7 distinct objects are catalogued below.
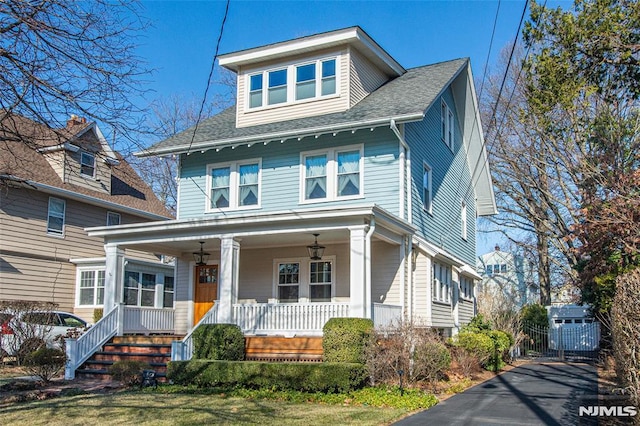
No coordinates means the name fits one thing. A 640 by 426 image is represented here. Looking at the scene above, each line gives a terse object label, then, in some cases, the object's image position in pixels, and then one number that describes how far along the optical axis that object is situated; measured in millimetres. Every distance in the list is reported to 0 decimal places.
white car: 15055
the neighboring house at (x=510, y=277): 43969
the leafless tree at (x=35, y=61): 7406
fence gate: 26234
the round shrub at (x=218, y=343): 14219
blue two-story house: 15578
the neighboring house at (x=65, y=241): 21516
